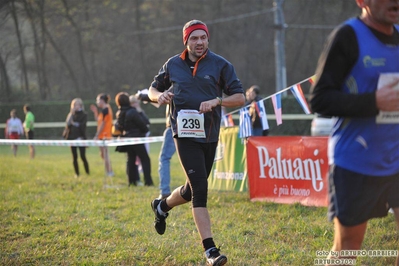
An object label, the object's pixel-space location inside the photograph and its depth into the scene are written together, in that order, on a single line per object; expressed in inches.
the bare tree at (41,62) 1469.0
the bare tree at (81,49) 1664.1
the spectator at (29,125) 836.0
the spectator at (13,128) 850.8
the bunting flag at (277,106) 356.2
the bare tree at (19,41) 857.8
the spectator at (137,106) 492.1
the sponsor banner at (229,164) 395.2
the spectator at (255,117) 516.5
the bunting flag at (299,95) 352.5
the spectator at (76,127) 568.7
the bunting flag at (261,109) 376.2
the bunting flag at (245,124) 376.8
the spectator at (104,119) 551.2
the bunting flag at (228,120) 446.9
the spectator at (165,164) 366.3
